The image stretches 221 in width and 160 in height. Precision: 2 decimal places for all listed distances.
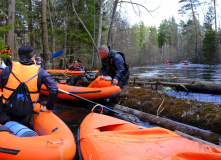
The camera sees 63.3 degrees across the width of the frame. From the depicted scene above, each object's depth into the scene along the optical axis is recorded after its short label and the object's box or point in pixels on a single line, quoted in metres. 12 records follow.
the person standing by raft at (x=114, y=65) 5.34
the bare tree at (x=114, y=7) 11.34
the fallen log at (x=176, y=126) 3.02
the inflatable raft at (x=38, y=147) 1.98
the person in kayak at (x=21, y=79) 2.49
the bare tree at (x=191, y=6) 27.87
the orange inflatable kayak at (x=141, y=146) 1.79
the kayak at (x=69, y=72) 10.49
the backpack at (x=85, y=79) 6.08
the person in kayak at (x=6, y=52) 6.32
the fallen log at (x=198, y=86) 6.26
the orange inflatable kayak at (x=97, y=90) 5.22
